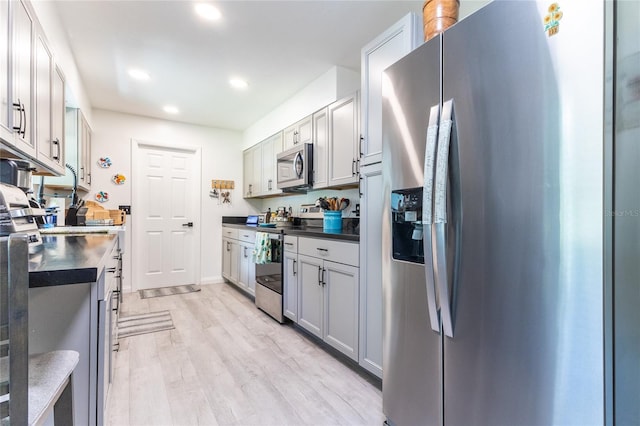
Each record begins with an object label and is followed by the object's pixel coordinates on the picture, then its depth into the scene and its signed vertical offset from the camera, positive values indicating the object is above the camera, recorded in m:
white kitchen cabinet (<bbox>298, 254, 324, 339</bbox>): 2.44 -0.69
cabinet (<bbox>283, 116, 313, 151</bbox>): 3.26 +0.90
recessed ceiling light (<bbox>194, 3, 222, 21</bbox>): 2.09 +1.40
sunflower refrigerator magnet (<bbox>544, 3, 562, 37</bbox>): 0.86 +0.55
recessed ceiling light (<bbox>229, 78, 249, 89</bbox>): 3.24 +1.39
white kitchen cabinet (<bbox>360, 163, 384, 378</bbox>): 1.88 -0.35
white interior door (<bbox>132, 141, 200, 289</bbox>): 4.36 -0.05
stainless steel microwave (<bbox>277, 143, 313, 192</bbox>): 3.18 +0.48
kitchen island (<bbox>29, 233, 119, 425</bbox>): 1.09 -0.42
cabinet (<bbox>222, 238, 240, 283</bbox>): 4.19 -0.68
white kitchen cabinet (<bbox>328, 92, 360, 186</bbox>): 2.59 +0.64
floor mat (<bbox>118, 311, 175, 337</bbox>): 2.82 -1.09
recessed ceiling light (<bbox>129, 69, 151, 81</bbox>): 3.02 +1.38
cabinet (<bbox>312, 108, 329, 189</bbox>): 2.96 +0.64
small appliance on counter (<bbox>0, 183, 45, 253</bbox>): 1.33 -0.02
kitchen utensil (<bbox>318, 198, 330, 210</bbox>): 3.18 +0.09
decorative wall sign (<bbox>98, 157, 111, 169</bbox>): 4.07 +0.66
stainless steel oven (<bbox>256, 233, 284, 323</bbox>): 3.01 -0.72
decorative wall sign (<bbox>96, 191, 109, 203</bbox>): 4.05 +0.20
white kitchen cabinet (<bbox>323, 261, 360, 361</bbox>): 2.10 -0.68
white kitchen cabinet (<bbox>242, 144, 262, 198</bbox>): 4.48 +0.66
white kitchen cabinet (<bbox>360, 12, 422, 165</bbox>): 1.69 +0.91
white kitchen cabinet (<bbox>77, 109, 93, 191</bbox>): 3.18 +0.66
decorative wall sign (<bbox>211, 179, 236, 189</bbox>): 4.85 +0.45
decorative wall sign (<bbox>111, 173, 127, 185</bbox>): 4.16 +0.44
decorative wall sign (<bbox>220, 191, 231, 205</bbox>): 4.91 +0.25
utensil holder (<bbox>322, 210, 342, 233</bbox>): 2.72 -0.07
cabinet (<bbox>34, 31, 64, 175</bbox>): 1.73 +0.65
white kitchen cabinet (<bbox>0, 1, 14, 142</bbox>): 1.26 +0.56
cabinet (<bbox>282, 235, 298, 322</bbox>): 2.78 -0.60
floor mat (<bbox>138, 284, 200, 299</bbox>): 4.09 -1.10
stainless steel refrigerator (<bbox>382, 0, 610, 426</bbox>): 0.81 -0.01
